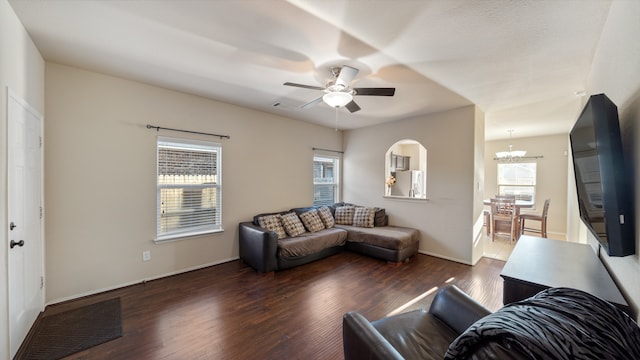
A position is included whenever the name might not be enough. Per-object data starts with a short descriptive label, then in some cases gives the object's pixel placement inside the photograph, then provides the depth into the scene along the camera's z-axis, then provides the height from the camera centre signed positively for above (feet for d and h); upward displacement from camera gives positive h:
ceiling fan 7.87 +2.90
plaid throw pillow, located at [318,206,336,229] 15.33 -2.53
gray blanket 2.05 -1.42
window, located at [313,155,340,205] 17.68 -0.19
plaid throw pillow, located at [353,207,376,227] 15.55 -2.51
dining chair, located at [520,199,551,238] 17.33 -2.74
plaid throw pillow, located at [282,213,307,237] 13.41 -2.66
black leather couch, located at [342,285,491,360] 3.99 -3.08
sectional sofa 11.55 -3.17
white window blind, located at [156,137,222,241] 11.02 -0.59
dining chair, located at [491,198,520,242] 16.75 -2.58
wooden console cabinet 4.43 -1.94
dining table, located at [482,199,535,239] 17.62 -2.56
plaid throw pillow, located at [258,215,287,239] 12.86 -2.52
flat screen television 3.60 +0.02
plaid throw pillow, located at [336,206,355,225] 16.24 -2.51
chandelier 20.13 +2.12
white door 5.94 -1.22
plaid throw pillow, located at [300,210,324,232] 14.52 -2.64
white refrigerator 17.88 -0.43
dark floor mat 6.38 -4.54
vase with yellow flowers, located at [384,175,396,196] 17.06 -0.34
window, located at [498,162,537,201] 21.71 -0.05
